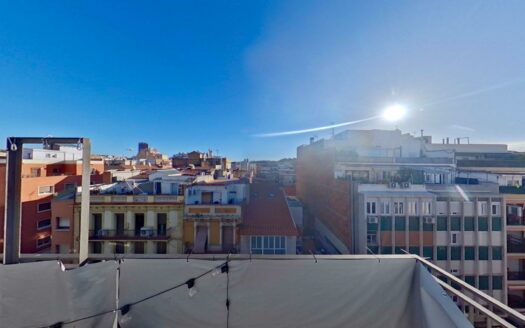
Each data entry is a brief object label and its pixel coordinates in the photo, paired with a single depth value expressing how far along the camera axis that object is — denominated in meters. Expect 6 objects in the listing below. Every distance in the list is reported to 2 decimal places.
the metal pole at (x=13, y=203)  1.62
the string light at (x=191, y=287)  1.83
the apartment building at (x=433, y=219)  11.27
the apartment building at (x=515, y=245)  11.65
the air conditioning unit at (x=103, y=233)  10.10
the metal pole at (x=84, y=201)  1.73
